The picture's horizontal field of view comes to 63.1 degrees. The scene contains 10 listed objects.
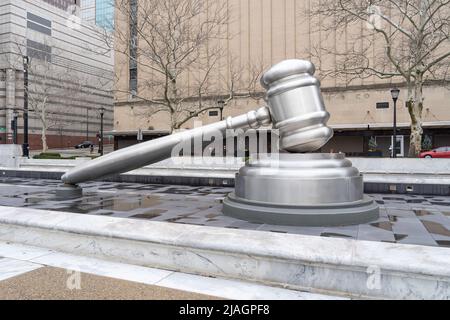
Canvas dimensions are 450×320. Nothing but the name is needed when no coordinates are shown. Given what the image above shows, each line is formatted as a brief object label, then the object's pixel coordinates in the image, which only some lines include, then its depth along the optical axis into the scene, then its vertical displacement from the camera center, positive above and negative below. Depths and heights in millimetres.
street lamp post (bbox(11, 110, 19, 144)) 25788 +2613
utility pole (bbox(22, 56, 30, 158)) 20247 +2357
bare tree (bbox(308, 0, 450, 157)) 11914 +3460
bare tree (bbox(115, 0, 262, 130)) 31422 +7322
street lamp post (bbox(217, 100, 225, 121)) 17534 +2771
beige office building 28500 +5825
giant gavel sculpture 4742 -114
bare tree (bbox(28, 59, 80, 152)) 35500 +7608
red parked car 23000 +510
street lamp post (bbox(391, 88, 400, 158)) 16500 +3073
